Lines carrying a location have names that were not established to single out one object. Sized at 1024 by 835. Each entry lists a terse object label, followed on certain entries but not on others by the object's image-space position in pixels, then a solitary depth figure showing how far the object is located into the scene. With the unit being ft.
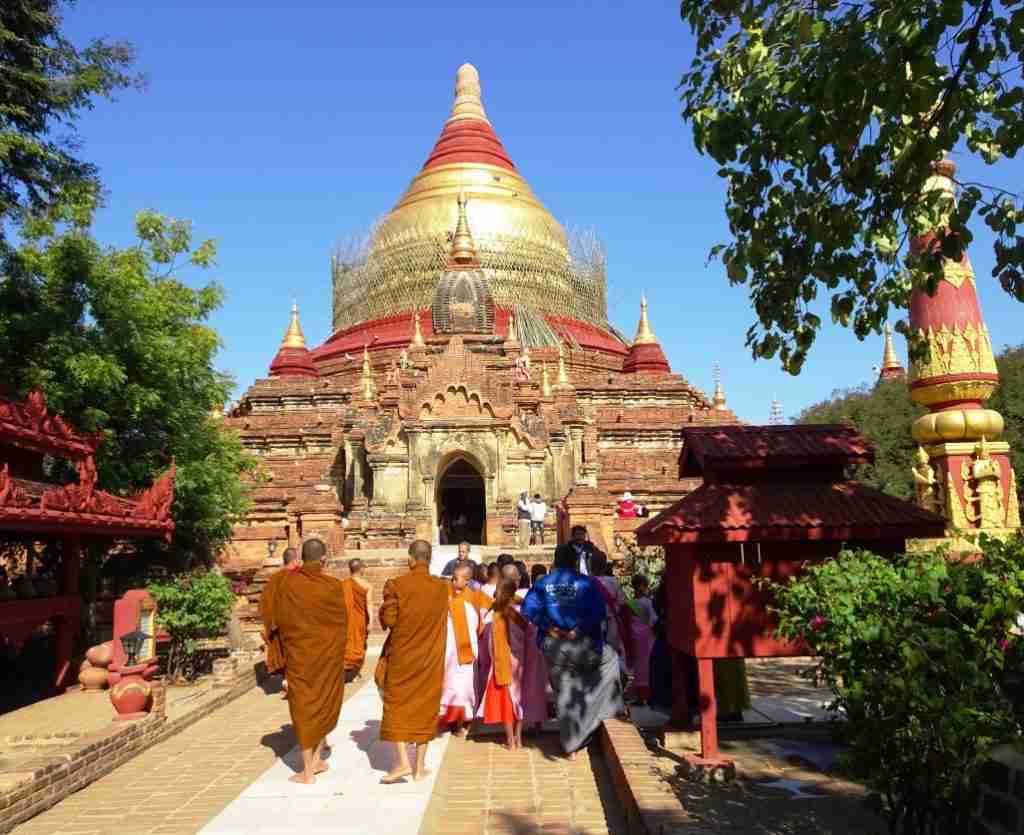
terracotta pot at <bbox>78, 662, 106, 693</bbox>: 35.53
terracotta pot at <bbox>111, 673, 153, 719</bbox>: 25.29
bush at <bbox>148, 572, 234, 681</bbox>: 36.65
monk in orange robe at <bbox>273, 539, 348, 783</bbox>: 20.06
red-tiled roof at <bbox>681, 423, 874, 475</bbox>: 22.80
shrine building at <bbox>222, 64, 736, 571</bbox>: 71.97
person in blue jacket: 22.52
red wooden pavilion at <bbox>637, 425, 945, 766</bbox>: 20.94
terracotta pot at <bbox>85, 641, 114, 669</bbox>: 35.37
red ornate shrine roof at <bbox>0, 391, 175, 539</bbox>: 27.96
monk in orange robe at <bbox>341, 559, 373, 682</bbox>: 31.60
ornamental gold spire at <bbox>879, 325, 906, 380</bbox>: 133.21
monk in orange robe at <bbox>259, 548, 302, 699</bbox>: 21.15
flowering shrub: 12.19
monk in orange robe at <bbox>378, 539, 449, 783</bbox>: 19.81
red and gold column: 30.22
